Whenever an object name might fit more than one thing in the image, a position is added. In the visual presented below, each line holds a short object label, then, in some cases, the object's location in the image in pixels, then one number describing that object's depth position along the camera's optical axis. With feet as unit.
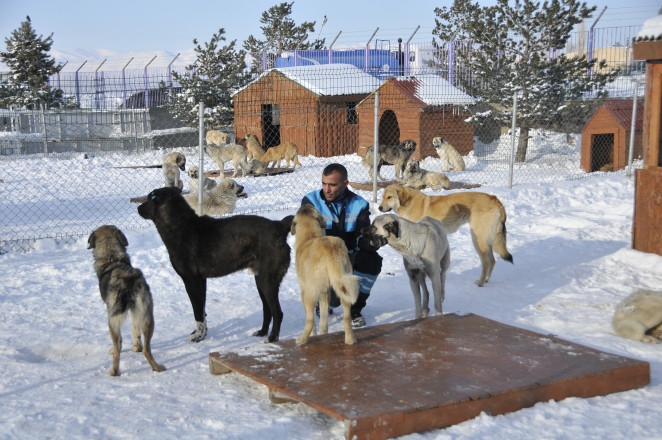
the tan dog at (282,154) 62.03
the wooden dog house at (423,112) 65.31
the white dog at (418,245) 18.79
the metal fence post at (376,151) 36.65
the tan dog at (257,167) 59.02
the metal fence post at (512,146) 41.37
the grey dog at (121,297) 15.46
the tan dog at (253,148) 65.51
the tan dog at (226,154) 56.44
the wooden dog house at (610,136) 56.59
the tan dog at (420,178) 48.57
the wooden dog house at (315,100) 69.87
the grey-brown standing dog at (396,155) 54.13
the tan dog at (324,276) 15.66
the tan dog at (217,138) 62.13
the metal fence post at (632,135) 48.80
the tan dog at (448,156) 58.75
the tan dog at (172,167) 45.65
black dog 17.70
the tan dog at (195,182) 42.39
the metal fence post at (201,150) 31.40
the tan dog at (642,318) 17.56
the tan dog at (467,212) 24.30
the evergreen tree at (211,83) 84.58
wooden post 25.96
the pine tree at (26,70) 86.48
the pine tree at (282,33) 108.47
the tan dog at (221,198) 37.35
